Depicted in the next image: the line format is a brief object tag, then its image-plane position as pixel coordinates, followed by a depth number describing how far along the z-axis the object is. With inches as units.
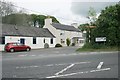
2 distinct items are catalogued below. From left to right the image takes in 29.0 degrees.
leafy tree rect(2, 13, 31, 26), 2534.4
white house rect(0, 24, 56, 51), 1704.0
